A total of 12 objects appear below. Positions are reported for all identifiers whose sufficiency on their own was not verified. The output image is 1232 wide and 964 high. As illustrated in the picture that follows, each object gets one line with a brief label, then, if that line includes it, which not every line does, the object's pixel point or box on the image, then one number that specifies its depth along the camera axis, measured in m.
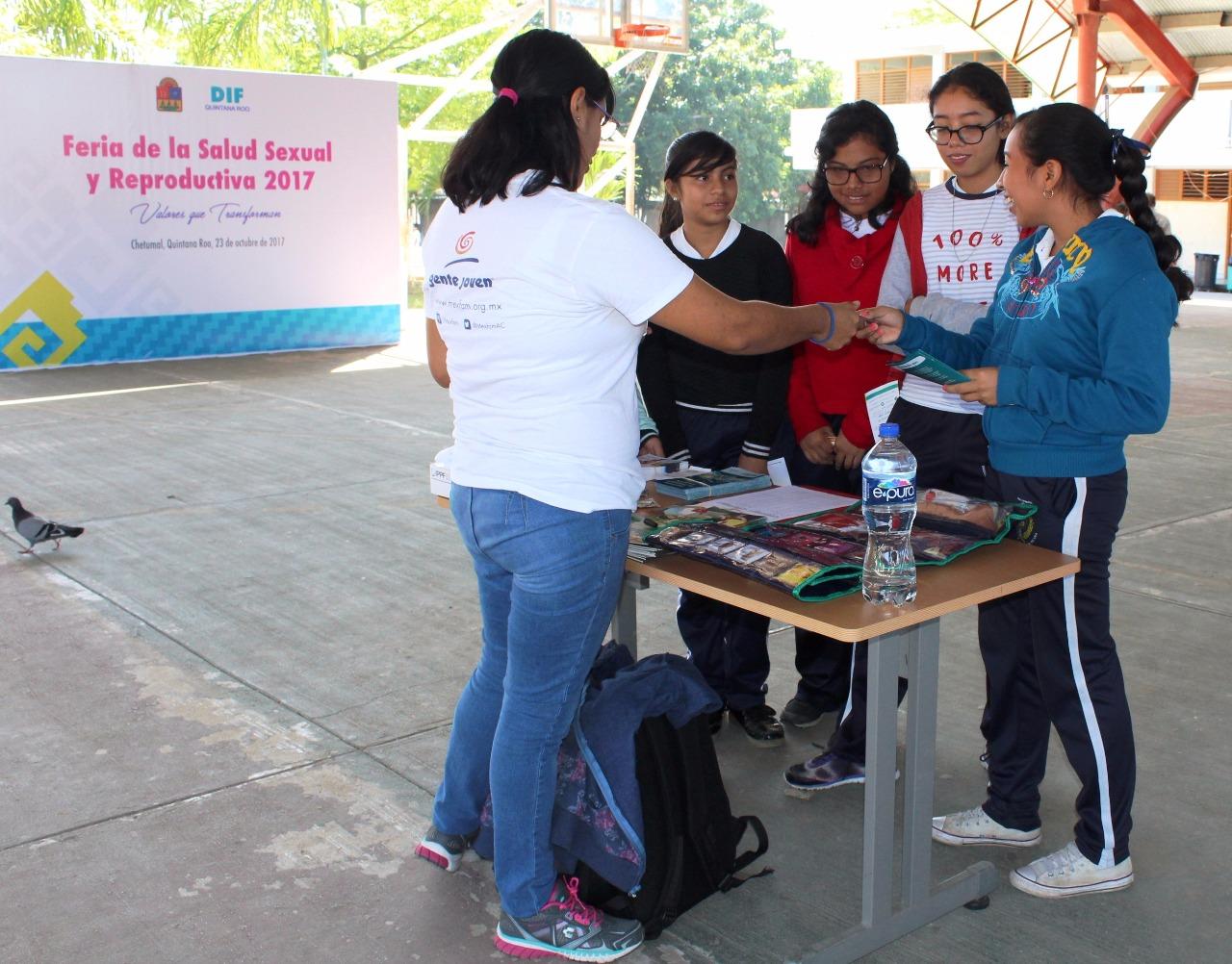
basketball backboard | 16.62
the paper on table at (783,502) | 2.69
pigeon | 5.05
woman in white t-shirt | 2.11
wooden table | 2.18
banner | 10.67
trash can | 21.50
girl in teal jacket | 2.35
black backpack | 2.47
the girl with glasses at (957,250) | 2.93
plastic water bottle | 2.21
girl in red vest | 3.12
